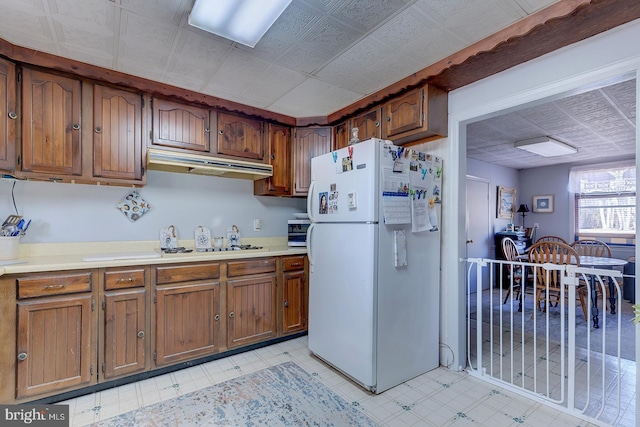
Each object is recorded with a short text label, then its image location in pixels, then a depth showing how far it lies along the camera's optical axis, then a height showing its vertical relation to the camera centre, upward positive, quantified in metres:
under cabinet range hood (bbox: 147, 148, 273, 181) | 2.55 +0.43
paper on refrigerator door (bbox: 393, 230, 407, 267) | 2.24 -0.25
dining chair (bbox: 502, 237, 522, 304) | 4.34 -0.55
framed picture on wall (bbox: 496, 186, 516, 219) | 5.84 +0.23
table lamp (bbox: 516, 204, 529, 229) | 6.04 +0.11
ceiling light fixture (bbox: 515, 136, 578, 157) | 4.05 +0.94
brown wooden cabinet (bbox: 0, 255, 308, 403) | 1.93 -0.79
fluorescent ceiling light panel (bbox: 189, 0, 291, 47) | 1.62 +1.08
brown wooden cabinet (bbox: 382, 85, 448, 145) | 2.44 +0.81
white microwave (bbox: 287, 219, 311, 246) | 3.38 -0.19
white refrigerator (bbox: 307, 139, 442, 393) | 2.16 -0.36
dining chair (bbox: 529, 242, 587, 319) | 3.43 -0.53
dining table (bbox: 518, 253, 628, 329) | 3.39 -0.72
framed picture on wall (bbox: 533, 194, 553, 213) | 5.83 +0.22
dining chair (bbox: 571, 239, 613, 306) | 4.36 -0.49
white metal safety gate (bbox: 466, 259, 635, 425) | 1.96 -1.26
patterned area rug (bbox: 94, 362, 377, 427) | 1.87 -1.26
